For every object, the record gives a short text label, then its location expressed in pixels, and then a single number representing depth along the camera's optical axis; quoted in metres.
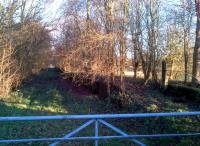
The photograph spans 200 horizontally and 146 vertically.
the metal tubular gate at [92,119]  2.54
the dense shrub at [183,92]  8.43
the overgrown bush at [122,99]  8.81
